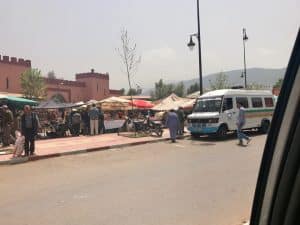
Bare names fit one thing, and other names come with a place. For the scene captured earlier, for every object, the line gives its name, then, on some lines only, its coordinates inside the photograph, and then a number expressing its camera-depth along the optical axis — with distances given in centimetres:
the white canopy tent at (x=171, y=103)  3821
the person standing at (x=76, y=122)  2742
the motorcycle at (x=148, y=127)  2548
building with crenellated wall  5594
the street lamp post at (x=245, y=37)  3631
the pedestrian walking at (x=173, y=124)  2223
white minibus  2236
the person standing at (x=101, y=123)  2834
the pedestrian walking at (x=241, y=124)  1970
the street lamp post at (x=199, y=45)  2709
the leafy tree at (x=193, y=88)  10202
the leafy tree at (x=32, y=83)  5484
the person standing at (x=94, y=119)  2708
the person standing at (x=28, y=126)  1684
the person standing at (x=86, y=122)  2818
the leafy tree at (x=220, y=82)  5728
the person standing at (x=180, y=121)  2533
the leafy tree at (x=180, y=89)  9731
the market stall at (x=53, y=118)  2708
